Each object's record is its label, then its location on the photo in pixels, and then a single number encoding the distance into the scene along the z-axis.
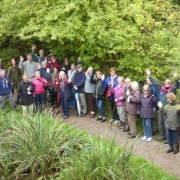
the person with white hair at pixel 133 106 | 10.58
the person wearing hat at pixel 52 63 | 14.09
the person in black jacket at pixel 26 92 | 12.19
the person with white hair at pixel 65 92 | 12.65
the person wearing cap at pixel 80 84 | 12.54
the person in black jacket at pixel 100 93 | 11.96
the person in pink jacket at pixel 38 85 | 12.68
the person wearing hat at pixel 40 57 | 14.32
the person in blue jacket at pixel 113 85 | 11.71
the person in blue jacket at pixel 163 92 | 10.01
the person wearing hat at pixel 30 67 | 13.94
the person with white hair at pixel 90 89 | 12.26
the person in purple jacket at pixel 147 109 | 10.32
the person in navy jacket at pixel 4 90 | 12.52
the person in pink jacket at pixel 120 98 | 11.17
